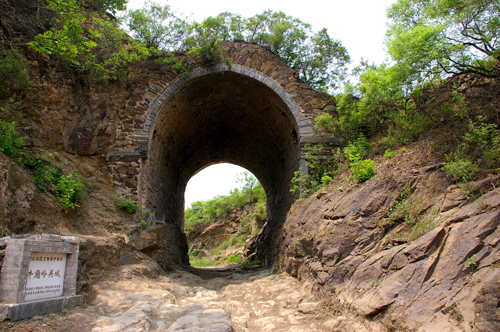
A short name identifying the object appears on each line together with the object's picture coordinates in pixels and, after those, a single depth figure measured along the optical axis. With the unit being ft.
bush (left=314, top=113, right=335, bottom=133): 29.17
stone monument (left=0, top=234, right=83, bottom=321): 11.85
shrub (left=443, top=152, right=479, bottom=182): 14.82
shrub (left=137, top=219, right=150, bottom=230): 25.68
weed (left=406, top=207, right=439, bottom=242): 13.56
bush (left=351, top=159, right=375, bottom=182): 20.89
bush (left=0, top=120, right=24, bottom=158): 18.66
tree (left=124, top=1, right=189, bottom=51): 31.40
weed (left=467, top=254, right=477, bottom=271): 10.25
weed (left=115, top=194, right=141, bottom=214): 25.98
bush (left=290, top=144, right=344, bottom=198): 27.32
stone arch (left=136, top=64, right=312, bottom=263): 31.09
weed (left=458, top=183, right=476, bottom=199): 13.71
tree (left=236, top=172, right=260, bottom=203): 80.23
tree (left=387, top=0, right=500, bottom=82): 18.40
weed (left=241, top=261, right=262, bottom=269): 40.35
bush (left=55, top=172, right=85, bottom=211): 21.04
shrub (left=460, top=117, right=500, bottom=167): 14.61
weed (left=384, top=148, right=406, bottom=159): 21.91
